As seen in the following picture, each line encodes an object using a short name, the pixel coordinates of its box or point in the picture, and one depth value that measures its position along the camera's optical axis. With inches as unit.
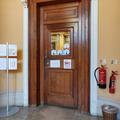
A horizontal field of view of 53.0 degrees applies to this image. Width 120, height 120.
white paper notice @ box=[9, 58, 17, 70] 101.2
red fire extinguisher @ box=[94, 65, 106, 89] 91.5
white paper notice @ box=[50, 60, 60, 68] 109.7
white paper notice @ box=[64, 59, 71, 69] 107.2
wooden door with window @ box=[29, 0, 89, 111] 103.9
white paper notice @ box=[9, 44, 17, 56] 100.8
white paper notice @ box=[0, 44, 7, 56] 99.2
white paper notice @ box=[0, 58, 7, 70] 100.0
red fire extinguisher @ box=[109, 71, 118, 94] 90.2
